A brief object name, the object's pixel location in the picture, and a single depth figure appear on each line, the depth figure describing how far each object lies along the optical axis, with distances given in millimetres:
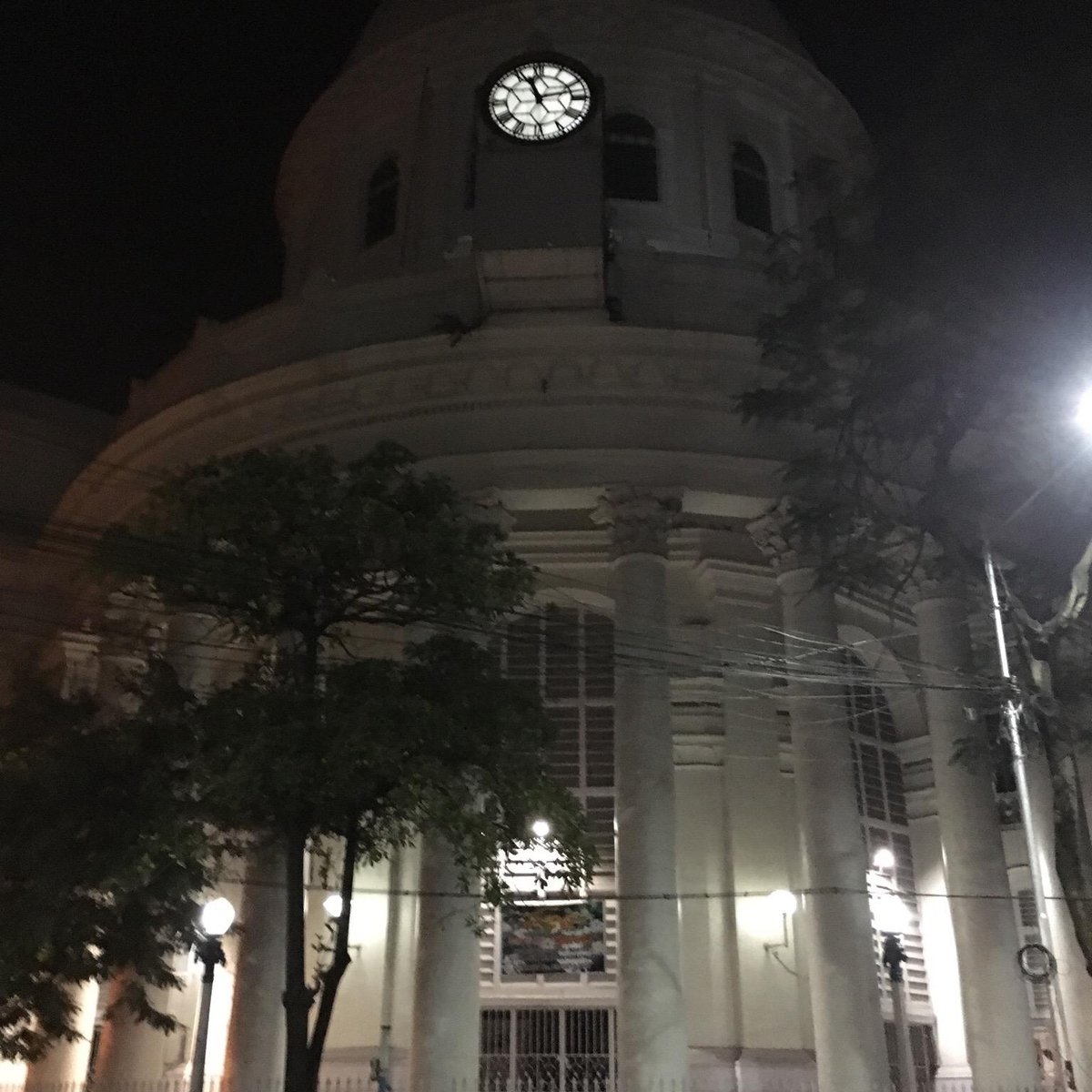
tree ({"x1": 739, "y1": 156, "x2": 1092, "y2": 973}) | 13953
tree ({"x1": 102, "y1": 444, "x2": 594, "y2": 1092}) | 11164
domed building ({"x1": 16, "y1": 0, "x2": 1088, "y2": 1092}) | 15914
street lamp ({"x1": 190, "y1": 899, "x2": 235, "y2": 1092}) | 12445
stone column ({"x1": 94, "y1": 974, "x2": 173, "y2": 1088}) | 16547
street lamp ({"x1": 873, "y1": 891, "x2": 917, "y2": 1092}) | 13781
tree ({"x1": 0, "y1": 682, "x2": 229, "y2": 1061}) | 11008
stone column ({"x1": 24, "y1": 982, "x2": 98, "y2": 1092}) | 18359
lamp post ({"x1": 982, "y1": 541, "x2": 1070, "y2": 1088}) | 12766
